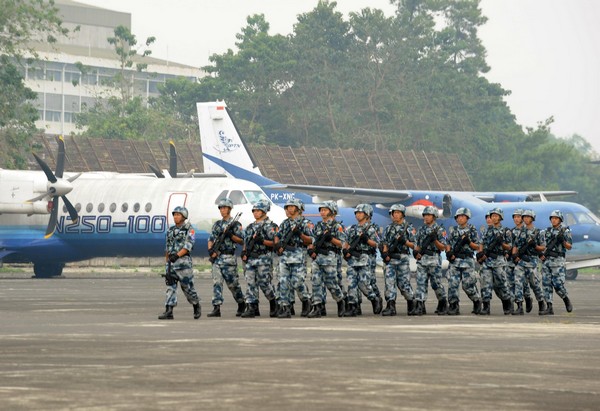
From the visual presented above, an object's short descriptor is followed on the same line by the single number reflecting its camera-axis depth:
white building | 175.88
